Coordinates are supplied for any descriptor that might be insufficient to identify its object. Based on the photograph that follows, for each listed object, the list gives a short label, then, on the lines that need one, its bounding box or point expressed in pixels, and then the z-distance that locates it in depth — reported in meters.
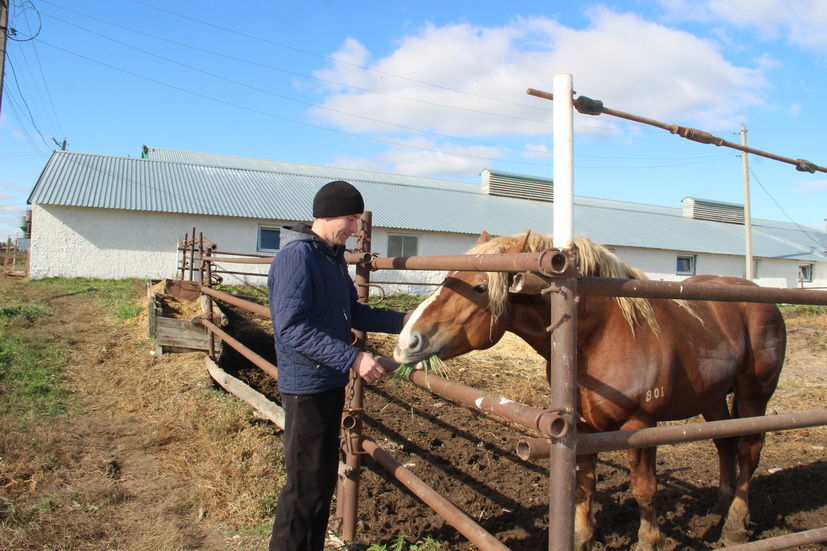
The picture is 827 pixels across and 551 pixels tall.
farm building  16.25
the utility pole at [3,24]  10.02
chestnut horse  2.48
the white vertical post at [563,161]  1.60
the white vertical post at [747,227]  20.47
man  2.15
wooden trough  6.66
